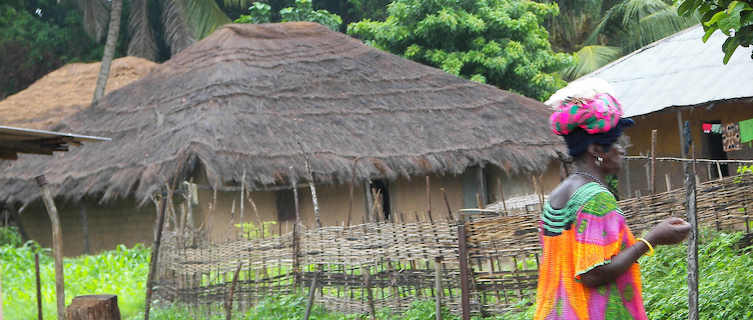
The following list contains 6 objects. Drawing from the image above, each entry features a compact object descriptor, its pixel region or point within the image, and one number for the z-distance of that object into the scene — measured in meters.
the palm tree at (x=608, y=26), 44.06
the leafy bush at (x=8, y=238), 31.23
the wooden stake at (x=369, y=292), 13.26
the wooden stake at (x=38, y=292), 15.16
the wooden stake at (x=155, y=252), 16.22
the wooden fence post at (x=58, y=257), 13.08
